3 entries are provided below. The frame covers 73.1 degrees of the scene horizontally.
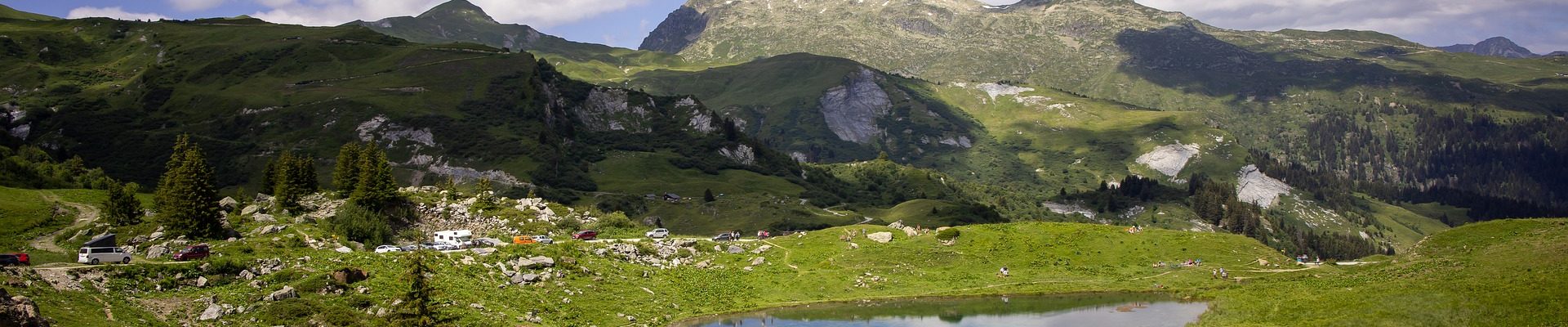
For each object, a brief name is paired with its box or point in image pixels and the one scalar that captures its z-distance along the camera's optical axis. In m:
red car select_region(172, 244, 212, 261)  61.88
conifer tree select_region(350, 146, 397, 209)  95.62
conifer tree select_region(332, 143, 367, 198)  102.81
